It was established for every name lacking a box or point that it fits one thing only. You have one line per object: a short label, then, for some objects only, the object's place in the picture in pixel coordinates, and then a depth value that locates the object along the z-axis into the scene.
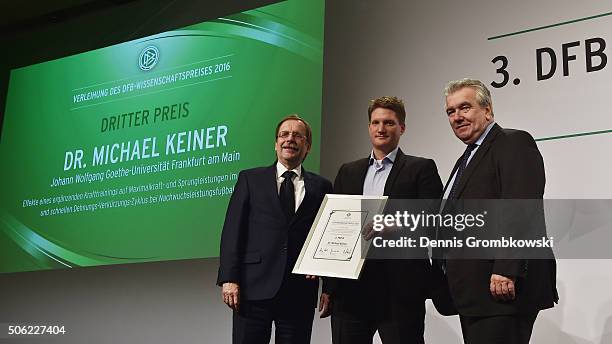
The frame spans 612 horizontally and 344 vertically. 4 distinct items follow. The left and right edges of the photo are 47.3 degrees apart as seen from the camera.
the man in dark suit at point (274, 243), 2.58
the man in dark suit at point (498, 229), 1.95
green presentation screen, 3.59
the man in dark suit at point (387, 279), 2.29
